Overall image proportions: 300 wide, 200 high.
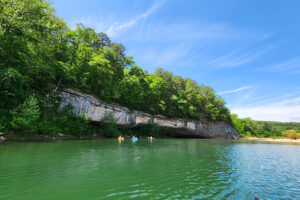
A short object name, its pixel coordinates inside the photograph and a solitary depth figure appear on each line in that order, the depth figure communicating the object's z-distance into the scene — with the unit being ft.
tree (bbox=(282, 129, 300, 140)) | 247.79
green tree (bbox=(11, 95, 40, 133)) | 63.57
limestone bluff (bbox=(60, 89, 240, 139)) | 106.22
